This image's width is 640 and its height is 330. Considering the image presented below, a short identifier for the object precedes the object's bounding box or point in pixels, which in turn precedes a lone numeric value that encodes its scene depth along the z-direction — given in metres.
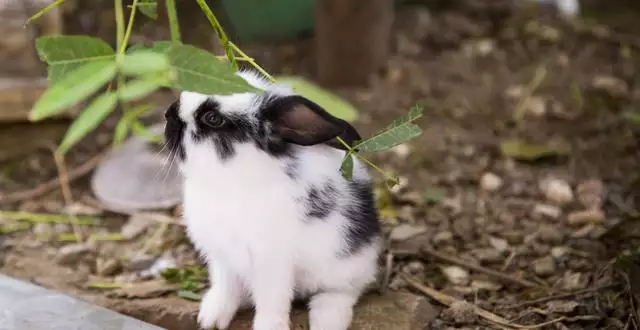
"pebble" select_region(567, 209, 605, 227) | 2.79
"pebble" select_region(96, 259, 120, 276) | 2.60
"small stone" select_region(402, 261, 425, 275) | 2.49
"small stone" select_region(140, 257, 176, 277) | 2.58
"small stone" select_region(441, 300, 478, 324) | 2.20
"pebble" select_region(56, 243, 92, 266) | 2.67
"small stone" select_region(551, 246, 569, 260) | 2.57
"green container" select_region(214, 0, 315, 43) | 3.63
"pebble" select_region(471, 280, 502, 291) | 2.41
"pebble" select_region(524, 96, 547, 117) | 3.61
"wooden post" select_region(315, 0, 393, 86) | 3.71
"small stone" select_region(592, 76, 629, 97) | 3.68
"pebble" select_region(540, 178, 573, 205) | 2.97
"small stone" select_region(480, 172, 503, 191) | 3.09
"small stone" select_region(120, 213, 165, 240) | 2.88
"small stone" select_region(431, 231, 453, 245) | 2.67
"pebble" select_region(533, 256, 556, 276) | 2.48
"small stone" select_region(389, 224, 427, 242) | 2.67
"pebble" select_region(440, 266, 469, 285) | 2.45
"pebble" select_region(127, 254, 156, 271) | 2.64
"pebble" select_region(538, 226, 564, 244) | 2.67
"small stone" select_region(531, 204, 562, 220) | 2.87
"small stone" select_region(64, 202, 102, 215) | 3.03
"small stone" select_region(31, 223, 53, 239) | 2.85
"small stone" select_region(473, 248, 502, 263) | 2.57
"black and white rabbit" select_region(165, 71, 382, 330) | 1.90
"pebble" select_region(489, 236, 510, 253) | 2.64
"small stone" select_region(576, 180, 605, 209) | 2.92
